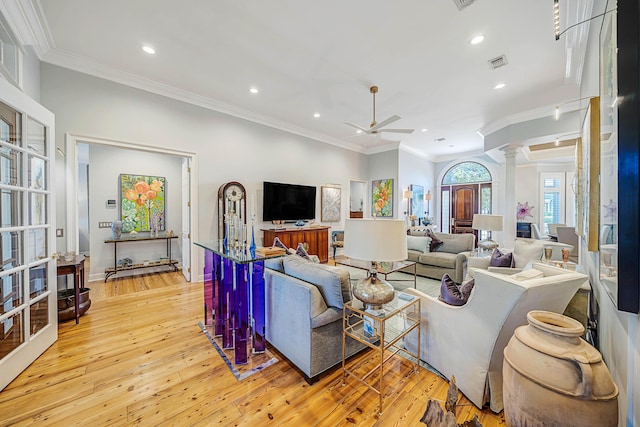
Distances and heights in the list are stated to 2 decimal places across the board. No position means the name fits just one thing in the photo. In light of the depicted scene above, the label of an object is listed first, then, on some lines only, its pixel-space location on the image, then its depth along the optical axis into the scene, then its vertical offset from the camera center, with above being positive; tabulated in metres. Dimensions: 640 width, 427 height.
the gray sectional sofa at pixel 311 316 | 1.90 -0.83
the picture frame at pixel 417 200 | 7.85 +0.37
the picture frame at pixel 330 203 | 6.47 +0.24
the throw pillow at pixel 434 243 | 5.06 -0.64
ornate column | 5.19 +0.33
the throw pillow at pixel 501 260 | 3.05 -0.60
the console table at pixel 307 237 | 5.16 -0.56
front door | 8.16 +0.19
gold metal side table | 1.79 -0.93
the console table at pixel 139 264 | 4.55 -0.99
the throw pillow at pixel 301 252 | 3.10 -0.52
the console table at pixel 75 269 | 2.75 -0.64
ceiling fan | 3.71 +1.38
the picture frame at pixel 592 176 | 1.62 +0.24
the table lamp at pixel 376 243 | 1.66 -0.21
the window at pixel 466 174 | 7.99 +1.27
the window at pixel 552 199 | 7.51 +0.38
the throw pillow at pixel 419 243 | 4.90 -0.62
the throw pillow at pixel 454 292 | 1.90 -0.64
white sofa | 1.50 -0.75
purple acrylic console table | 2.14 -0.82
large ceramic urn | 0.85 -0.63
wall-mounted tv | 5.23 +0.23
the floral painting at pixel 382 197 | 7.29 +0.44
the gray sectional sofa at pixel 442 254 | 4.36 -0.80
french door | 1.93 -0.18
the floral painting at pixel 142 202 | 4.85 +0.20
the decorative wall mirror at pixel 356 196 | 9.39 +0.61
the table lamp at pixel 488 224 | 4.17 -0.22
